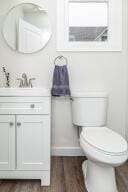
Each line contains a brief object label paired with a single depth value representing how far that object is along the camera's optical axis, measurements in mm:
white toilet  1079
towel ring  1697
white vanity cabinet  1283
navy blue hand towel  1617
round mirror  1660
